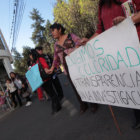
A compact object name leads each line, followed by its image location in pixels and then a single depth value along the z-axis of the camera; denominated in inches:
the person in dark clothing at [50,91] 155.6
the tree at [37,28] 2049.7
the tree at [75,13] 871.7
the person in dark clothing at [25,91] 260.5
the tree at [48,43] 1785.2
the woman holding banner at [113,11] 62.4
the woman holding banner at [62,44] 111.3
